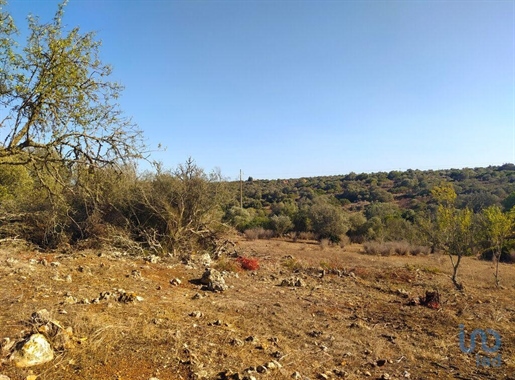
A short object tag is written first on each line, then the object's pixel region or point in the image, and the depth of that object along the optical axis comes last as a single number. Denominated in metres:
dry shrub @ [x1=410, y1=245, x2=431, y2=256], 21.30
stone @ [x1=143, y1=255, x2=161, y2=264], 10.33
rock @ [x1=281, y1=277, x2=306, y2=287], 9.52
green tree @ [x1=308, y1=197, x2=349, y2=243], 26.69
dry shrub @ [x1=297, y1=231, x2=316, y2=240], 27.25
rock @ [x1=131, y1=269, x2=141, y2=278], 7.97
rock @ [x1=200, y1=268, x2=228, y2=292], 7.83
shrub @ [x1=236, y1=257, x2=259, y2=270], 11.45
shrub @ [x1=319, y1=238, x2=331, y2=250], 22.62
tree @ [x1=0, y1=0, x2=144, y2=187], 5.75
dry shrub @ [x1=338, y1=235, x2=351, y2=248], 24.13
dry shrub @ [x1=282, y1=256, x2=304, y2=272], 12.61
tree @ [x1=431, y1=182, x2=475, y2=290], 11.56
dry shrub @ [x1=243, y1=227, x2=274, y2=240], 26.19
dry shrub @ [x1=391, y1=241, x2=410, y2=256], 21.06
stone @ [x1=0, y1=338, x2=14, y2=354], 3.39
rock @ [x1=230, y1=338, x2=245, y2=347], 4.57
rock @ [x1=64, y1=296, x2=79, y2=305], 5.23
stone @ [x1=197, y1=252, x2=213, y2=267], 11.20
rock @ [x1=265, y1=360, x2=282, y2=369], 3.99
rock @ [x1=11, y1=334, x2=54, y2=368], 3.30
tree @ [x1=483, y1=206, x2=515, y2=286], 12.06
